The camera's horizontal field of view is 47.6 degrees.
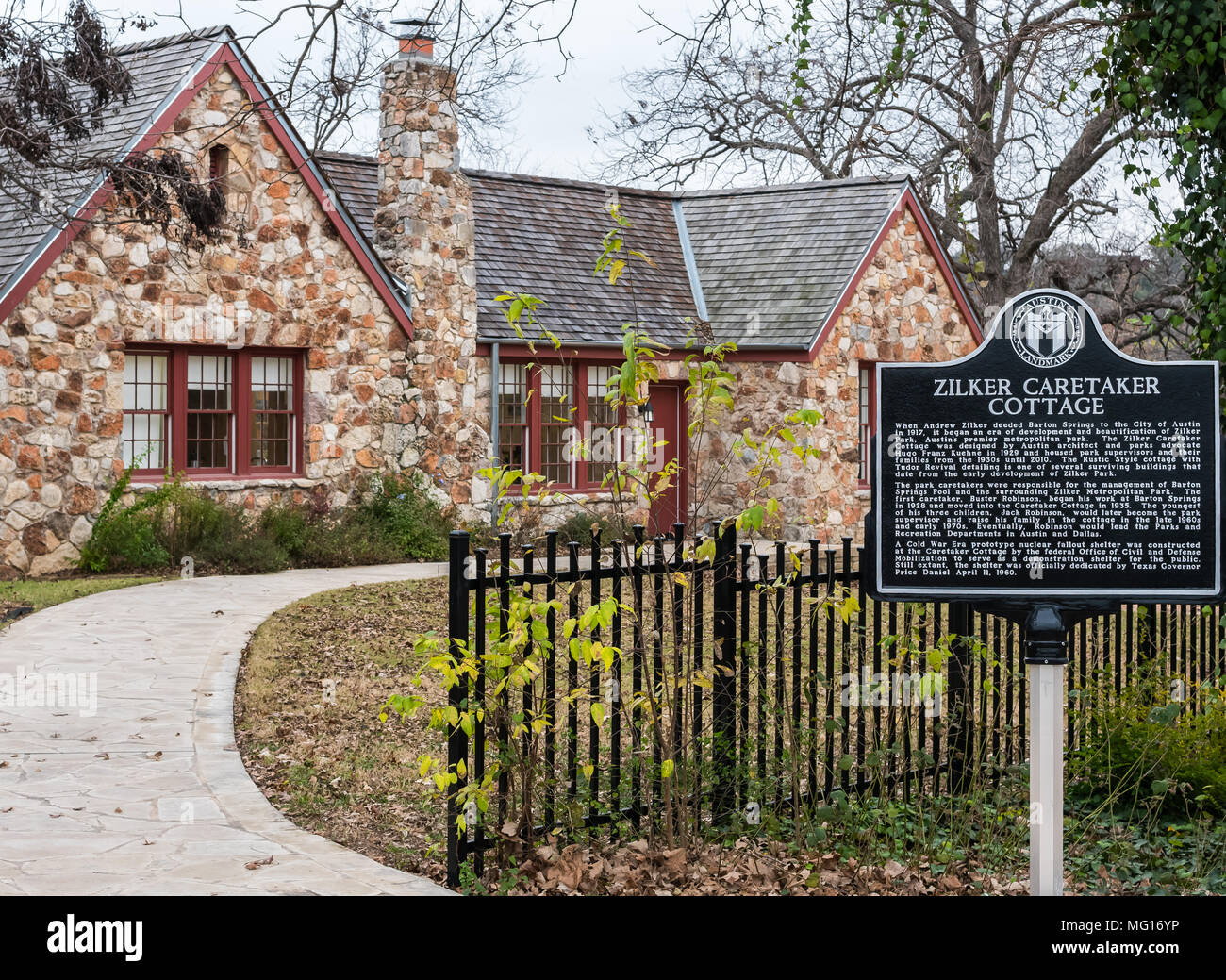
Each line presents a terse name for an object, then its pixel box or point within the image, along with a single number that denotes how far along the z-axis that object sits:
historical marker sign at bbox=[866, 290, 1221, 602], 5.35
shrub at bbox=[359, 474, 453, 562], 17.67
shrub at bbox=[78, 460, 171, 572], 15.14
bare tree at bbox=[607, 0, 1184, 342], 25.70
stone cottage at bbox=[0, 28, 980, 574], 15.12
